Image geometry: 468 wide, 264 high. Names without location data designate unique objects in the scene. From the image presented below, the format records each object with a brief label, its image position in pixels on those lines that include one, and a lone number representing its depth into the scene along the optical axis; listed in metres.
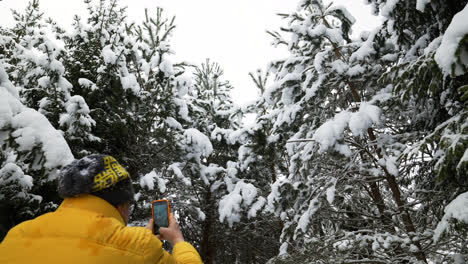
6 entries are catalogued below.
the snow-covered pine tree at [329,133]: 3.91
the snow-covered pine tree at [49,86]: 4.61
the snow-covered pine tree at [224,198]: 7.34
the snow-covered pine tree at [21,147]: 2.84
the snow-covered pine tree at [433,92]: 2.10
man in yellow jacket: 1.08
